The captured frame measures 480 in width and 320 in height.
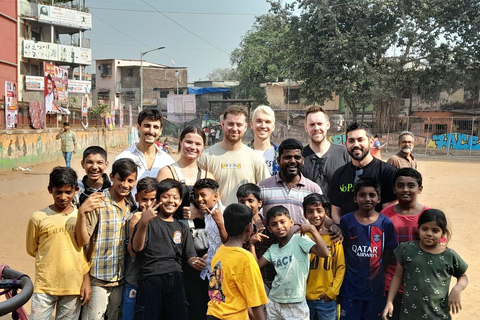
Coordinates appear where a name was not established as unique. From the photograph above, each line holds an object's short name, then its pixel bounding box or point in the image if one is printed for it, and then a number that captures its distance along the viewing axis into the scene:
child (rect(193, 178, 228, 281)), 3.22
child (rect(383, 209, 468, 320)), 2.88
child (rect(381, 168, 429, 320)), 3.19
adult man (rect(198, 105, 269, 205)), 3.66
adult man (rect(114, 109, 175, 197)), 3.79
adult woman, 3.41
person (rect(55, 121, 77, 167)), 13.76
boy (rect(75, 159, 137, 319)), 3.09
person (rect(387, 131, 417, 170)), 5.50
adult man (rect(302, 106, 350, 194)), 3.84
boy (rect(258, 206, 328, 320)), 2.97
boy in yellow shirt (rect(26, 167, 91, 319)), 2.97
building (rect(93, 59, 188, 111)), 45.94
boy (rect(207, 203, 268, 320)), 2.65
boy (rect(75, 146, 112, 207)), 3.40
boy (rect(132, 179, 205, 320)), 3.04
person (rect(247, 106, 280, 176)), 4.12
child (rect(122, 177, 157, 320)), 3.12
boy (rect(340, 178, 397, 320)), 3.12
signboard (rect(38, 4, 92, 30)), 30.27
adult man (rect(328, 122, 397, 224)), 3.53
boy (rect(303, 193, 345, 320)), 3.15
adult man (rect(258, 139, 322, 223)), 3.34
